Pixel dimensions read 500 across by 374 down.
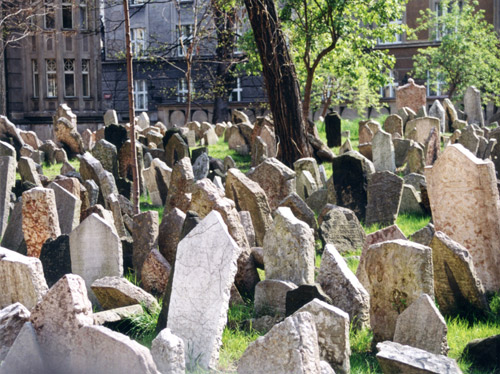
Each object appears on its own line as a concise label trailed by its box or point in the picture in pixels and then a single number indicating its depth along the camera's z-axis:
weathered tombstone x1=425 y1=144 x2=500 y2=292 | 7.04
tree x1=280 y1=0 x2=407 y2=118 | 16.53
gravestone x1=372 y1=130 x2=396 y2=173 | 13.34
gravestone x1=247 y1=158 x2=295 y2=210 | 10.02
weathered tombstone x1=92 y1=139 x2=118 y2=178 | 13.02
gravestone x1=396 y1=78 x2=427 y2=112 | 22.38
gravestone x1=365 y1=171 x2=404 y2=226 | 9.82
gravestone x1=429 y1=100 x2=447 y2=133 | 19.86
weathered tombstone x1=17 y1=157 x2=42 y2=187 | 12.10
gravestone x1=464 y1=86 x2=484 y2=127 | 21.86
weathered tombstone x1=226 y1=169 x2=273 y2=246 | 8.61
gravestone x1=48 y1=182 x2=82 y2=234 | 8.41
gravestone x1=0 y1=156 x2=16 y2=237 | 9.84
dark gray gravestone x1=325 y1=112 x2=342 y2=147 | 17.50
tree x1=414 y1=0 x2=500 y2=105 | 28.81
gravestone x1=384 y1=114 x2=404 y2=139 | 17.06
